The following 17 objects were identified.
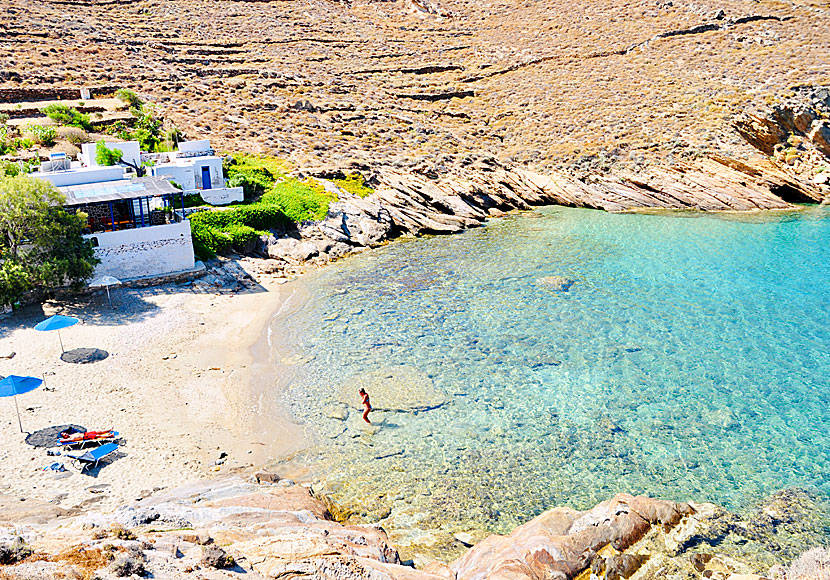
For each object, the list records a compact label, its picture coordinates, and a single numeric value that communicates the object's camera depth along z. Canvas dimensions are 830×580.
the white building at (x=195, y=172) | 42.53
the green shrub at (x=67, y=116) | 51.72
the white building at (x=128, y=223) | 33.03
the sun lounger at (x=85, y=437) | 19.25
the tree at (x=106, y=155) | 39.10
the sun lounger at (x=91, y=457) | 18.38
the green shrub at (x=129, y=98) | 58.72
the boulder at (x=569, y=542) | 13.55
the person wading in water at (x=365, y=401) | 21.84
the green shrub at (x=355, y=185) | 49.25
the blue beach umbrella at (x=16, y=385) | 19.62
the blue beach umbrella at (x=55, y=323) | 24.27
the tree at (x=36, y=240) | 28.70
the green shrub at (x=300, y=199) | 43.66
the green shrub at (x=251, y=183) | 44.74
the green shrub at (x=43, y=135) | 47.12
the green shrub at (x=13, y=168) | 33.62
